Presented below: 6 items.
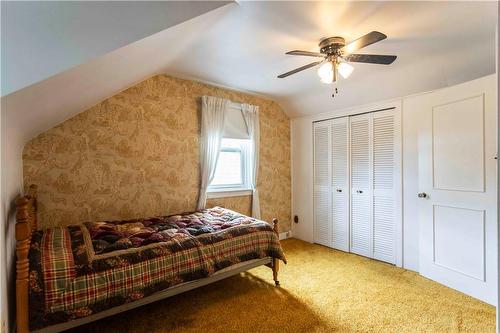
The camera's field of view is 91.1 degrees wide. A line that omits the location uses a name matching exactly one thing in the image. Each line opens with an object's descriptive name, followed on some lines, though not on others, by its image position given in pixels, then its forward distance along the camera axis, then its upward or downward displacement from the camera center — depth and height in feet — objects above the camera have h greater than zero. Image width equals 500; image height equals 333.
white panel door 7.38 -0.92
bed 4.79 -2.35
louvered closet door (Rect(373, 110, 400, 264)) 10.19 -0.96
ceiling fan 6.16 +2.82
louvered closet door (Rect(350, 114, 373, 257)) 11.07 -1.07
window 11.88 -0.18
